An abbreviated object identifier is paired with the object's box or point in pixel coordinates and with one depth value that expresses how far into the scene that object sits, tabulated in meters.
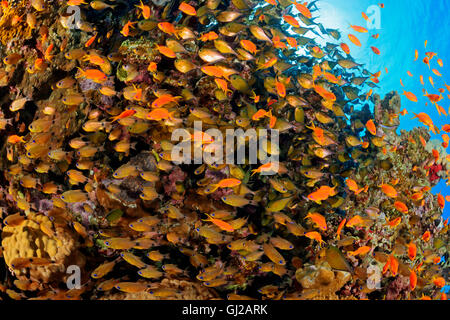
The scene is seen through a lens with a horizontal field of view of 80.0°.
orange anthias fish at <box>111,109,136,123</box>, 4.39
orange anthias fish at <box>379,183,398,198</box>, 5.08
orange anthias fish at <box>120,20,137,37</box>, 4.83
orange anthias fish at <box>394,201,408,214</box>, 5.16
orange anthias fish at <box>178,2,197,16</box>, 4.65
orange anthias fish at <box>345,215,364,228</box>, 4.62
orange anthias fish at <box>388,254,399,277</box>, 4.42
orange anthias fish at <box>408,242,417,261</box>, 4.87
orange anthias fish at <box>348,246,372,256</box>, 4.75
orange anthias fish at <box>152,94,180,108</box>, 4.36
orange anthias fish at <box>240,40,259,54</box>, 4.60
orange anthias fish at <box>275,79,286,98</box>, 4.73
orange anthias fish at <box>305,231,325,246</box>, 4.27
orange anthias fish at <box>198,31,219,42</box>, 4.80
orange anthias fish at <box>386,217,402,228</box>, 5.14
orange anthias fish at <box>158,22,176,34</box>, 4.51
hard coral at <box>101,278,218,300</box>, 4.27
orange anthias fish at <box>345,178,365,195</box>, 4.88
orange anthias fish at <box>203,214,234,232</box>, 3.96
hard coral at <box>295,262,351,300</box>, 4.62
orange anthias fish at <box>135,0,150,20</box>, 5.06
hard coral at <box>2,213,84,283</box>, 4.31
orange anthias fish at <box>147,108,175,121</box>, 4.10
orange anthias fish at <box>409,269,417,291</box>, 4.77
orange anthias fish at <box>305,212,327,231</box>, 4.42
